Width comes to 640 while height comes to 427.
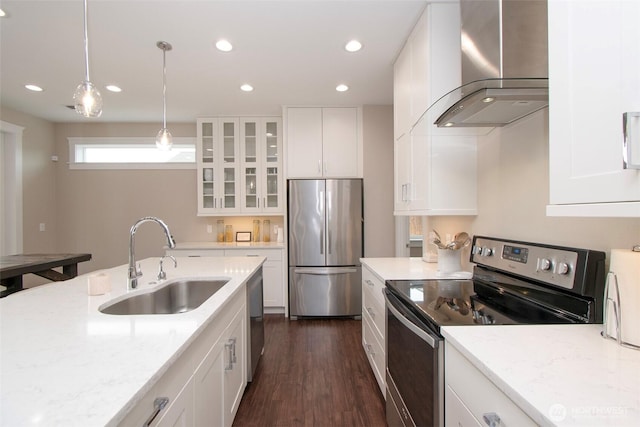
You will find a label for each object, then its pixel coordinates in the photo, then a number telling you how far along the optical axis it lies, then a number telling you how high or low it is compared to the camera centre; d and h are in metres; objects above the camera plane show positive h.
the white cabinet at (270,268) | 3.71 -0.69
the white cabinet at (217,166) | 4.03 +0.68
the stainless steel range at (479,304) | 1.05 -0.40
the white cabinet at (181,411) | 0.86 -0.63
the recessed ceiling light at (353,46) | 2.30 +1.36
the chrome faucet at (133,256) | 1.51 -0.22
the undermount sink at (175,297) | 1.53 -0.48
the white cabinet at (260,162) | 4.05 +0.73
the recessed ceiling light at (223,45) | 2.28 +1.35
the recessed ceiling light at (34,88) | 3.08 +1.37
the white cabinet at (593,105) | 0.65 +0.27
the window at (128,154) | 4.34 +0.92
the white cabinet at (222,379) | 1.18 -0.80
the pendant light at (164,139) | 2.47 +0.65
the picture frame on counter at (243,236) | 4.28 -0.32
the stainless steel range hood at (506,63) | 1.19 +0.66
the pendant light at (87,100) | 1.59 +0.64
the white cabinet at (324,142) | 3.71 +0.92
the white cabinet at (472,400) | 0.70 -0.52
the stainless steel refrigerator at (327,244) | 3.57 -0.37
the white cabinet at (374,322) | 1.90 -0.80
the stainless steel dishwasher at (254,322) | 2.10 -0.83
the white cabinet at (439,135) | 1.87 +0.52
